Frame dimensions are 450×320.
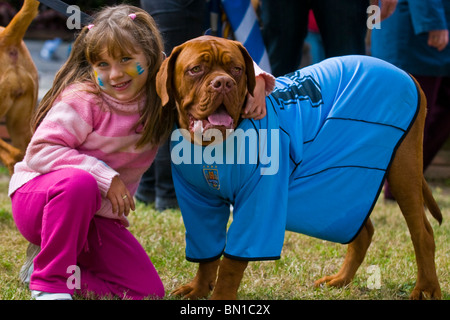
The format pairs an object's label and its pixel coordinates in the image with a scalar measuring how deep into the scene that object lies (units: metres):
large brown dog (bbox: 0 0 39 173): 3.65
